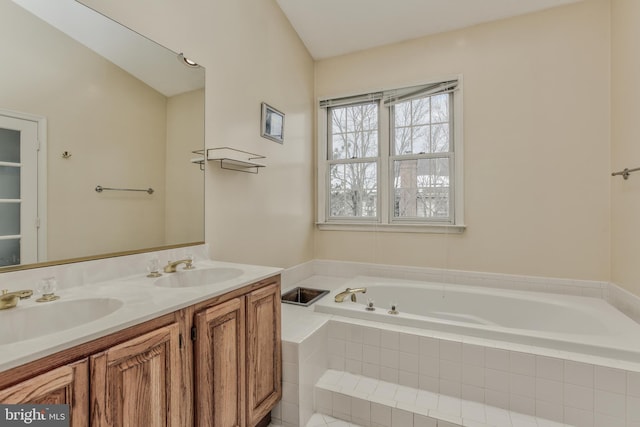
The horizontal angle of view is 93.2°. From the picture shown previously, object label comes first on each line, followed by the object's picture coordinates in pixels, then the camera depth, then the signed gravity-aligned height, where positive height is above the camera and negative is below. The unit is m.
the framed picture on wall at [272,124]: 2.45 +0.76
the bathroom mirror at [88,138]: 1.10 +0.35
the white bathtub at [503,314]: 1.61 -0.69
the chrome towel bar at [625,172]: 1.99 +0.28
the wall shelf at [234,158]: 1.88 +0.36
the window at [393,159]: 2.83 +0.55
